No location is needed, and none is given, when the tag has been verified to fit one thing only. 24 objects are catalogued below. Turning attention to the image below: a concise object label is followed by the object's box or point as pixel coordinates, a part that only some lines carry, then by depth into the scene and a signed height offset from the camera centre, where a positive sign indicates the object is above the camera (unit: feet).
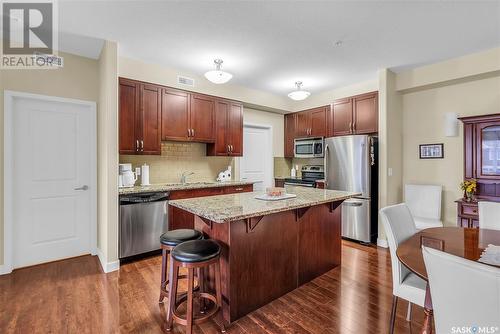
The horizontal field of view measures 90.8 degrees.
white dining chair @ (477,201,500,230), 7.06 -1.44
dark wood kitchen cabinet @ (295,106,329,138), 16.12 +2.97
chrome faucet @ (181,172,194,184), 13.70 -0.62
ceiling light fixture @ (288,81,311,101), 12.65 +3.69
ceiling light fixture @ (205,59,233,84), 10.09 +3.70
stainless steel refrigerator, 12.71 -0.78
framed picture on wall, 12.50 +0.78
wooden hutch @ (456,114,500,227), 10.52 +0.27
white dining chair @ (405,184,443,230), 11.60 -1.88
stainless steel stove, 16.28 -0.74
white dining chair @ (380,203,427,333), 5.33 -2.40
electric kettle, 11.19 -0.42
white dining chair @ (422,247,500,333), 2.76 -1.54
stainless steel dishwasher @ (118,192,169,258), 10.27 -2.43
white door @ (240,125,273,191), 17.21 +0.64
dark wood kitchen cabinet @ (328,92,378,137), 13.44 +2.94
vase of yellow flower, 10.69 -1.00
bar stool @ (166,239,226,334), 5.76 -2.63
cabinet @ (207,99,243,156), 14.21 +2.17
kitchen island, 6.59 -2.37
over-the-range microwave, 16.04 +1.24
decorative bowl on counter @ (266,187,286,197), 8.16 -0.87
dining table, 4.52 -1.75
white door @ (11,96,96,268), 9.86 -0.56
